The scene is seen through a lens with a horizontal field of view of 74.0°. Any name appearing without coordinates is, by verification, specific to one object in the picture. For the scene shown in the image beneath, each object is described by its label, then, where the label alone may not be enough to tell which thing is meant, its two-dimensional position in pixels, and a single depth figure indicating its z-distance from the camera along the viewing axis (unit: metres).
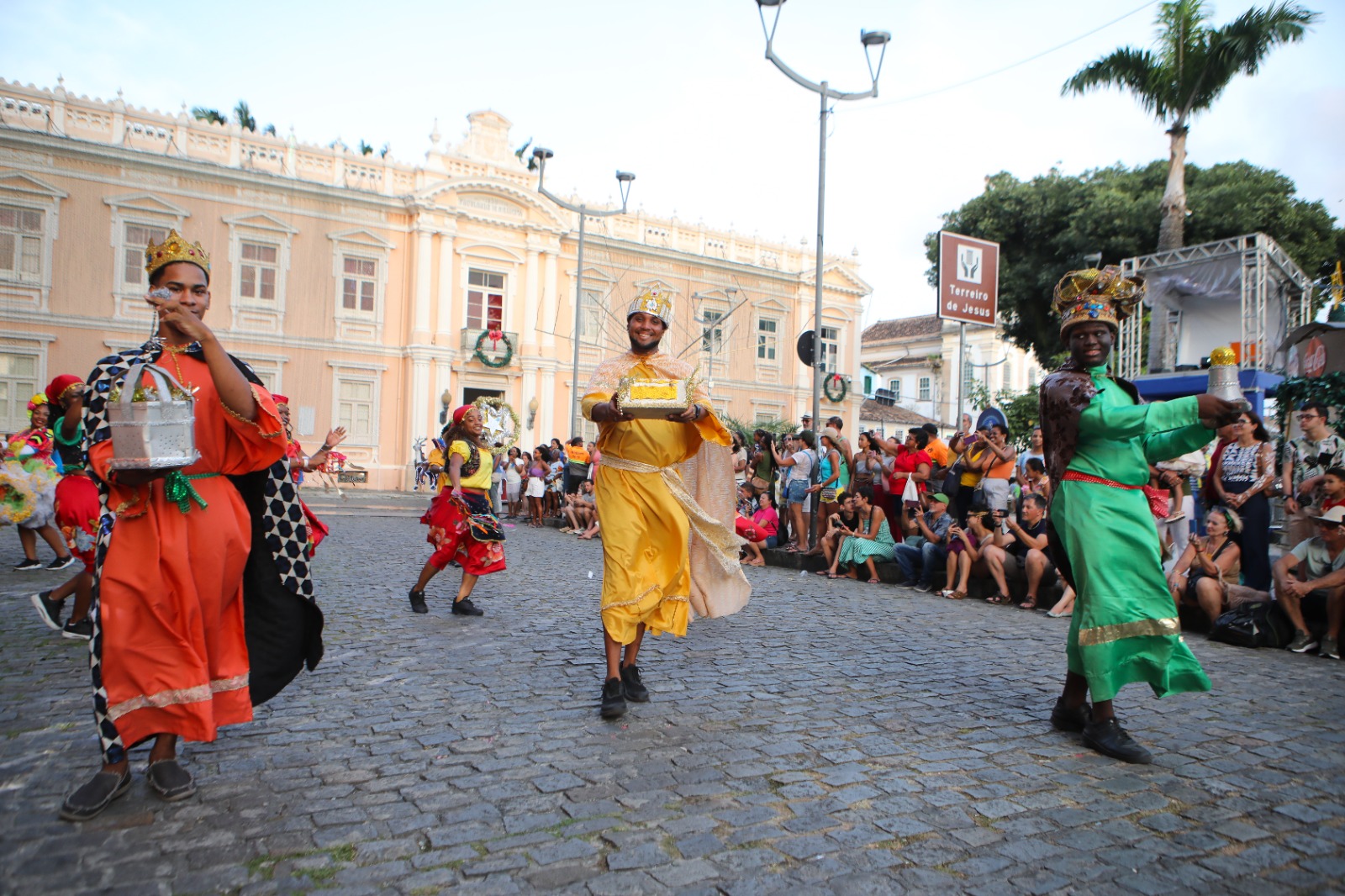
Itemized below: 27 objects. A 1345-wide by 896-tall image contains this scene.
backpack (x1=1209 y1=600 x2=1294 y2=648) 6.82
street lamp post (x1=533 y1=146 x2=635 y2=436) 22.17
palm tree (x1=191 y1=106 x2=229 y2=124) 35.12
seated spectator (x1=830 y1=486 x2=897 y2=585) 10.60
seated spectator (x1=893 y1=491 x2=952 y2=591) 9.84
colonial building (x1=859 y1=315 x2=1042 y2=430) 49.50
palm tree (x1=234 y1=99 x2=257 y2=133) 35.53
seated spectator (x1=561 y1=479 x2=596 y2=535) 16.52
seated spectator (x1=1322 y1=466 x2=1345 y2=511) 6.69
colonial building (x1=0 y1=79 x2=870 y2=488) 23.98
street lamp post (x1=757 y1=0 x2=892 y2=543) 12.66
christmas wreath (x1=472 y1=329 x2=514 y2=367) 28.12
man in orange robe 3.08
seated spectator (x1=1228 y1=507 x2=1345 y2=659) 6.53
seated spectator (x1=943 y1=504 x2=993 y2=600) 9.32
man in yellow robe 4.50
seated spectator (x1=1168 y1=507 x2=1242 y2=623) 7.35
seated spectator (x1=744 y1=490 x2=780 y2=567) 12.23
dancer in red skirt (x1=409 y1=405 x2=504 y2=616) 7.27
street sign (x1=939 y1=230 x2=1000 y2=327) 18.83
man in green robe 3.95
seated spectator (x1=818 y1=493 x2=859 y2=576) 11.03
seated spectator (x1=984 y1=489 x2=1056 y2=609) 8.62
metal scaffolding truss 18.33
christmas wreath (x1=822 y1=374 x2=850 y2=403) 34.22
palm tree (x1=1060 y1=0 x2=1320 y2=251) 19.64
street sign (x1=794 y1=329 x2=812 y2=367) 17.64
